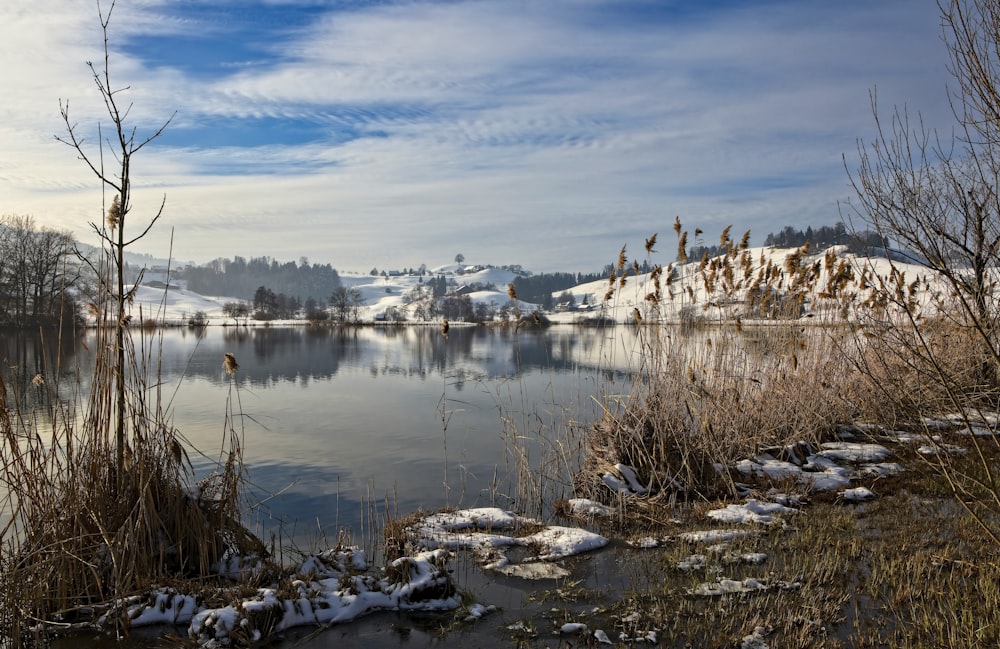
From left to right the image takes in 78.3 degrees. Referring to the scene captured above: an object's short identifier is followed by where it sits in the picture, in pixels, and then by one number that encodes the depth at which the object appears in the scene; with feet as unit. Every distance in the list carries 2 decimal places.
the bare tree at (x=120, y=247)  15.80
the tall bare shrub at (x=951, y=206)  11.80
